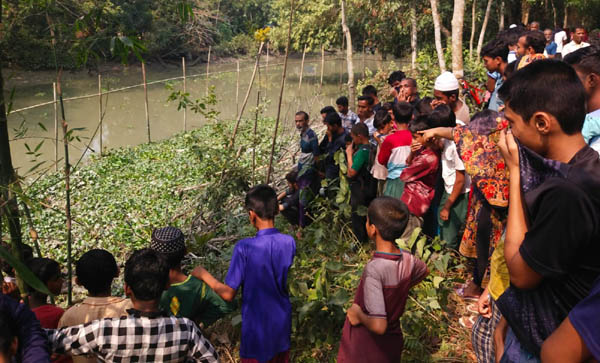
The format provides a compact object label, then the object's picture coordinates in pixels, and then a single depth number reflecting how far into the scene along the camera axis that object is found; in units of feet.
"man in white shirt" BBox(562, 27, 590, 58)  26.71
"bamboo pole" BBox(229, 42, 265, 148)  15.44
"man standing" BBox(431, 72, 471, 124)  12.71
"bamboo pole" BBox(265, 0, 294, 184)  12.98
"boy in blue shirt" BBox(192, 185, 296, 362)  7.63
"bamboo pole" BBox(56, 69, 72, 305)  7.68
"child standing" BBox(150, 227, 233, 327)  7.51
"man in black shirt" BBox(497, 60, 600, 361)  3.57
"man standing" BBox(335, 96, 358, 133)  18.39
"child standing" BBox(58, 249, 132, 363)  6.70
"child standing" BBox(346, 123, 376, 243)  13.44
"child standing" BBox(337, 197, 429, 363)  6.42
